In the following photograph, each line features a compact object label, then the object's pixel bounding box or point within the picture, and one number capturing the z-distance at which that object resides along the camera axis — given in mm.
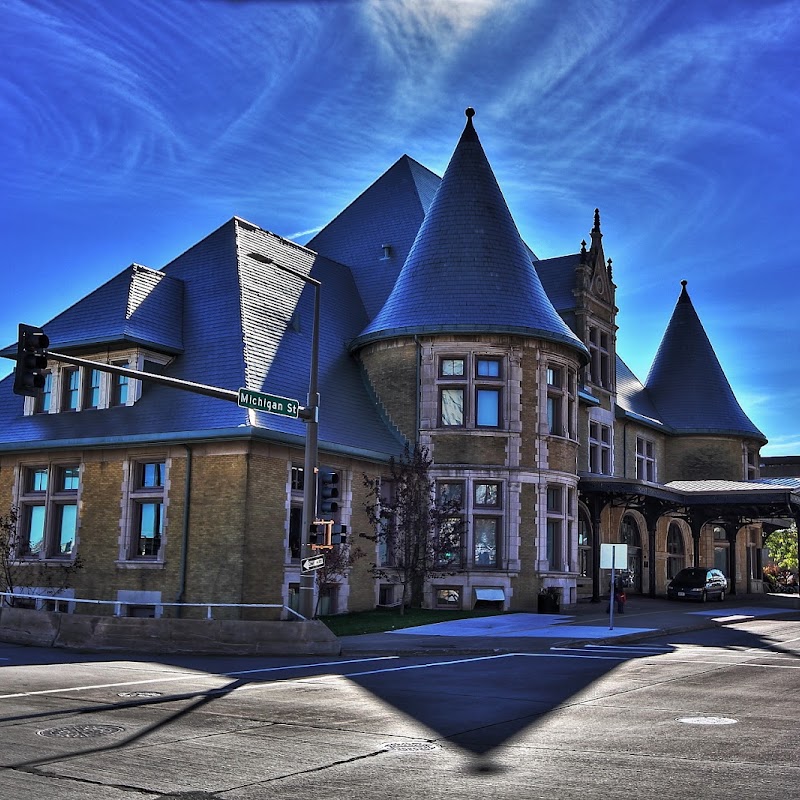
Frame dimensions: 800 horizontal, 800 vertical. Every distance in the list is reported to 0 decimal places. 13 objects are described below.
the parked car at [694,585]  43625
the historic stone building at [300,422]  27500
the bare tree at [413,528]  31094
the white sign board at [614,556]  27016
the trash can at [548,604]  32281
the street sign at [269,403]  20609
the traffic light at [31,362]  16703
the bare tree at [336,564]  27328
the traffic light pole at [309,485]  21219
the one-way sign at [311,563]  21016
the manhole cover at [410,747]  9922
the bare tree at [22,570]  29438
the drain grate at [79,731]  10602
